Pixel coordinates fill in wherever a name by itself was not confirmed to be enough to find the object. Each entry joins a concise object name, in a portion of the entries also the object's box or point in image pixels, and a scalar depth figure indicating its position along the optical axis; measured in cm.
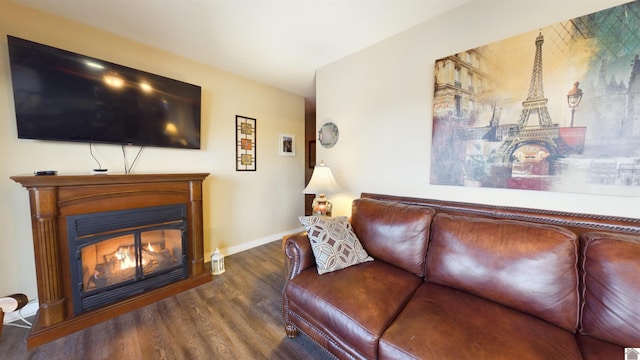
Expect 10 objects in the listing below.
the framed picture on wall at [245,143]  292
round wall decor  268
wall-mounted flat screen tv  153
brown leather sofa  93
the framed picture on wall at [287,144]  341
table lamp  233
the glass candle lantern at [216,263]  241
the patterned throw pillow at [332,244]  149
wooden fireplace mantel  146
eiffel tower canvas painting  118
